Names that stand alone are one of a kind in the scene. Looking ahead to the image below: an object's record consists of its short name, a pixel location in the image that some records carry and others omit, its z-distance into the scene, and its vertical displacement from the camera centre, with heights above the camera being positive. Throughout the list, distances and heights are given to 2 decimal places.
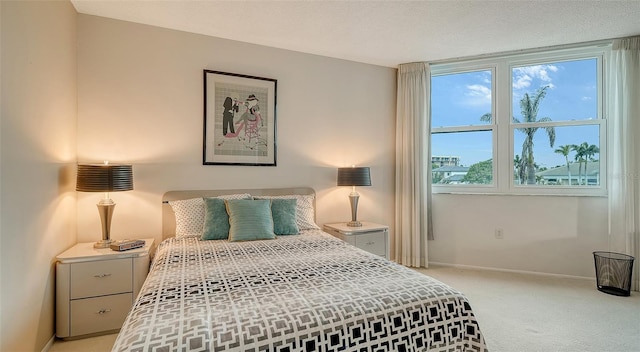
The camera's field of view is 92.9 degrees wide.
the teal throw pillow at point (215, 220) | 2.58 -0.37
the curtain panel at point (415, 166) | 3.76 +0.15
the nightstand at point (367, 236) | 3.14 -0.61
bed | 1.15 -0.56
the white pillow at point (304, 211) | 3.09 -0.35
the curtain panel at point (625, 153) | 3.03 +0.26
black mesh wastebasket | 2.87 -0.90
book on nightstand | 2.30 -0.52
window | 3.40 +0.64
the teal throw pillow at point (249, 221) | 2.53 -0.37
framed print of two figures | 3.02 +0.60
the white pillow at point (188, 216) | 2.68 -0.34
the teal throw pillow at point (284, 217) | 2.79 -0.36
